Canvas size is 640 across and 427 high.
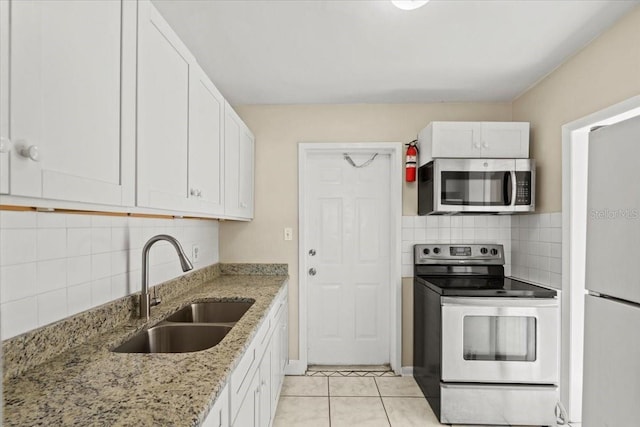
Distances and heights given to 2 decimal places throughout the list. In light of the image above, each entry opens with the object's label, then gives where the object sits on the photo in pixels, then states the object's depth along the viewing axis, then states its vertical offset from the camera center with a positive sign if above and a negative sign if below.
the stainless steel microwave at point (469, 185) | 2.96 +0.20
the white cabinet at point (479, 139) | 3.00 +0.54
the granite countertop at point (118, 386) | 0.96 -0.51
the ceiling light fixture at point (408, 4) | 1.74 +0.91
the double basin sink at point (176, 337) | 1.73 -0.60
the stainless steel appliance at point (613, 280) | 1.15 -0.21
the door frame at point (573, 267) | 2.52 -0.35
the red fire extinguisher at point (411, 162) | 3.34 +0.41
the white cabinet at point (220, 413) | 1.10 -0.61
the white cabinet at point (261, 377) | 1.47 -0.79
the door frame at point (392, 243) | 3.43 -0.29
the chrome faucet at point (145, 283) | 1.87 -0.36
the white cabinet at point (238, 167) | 2.53 +0.30
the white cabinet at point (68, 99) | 0.78 +0.25
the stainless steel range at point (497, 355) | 2.57 -0.95
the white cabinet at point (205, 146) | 1.83 +0.32
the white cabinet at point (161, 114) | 1.31 +0.35
